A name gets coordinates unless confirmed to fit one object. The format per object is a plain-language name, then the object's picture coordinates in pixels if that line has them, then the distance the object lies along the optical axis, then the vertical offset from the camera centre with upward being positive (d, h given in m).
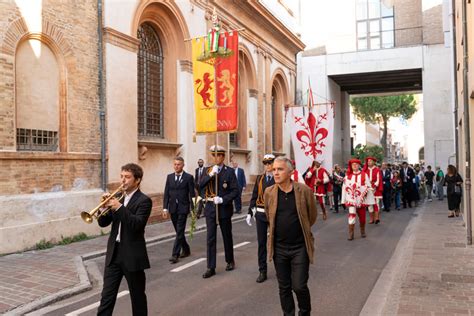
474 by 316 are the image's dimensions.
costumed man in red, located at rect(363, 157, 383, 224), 12.95 -0.63
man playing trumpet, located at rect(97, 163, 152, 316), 4.27 -0.81
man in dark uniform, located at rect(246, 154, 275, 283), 7.01 -0.80
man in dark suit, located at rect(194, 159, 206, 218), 13.54 -0.38
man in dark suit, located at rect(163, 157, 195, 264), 8.45 -0.72
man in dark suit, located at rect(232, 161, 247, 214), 16.89 -0.62
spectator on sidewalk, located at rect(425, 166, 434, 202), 22.69 -1.23
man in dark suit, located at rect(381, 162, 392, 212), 18.08 -1.19
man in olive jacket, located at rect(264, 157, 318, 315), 4.57 -0.77
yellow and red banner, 11.02 +1.94
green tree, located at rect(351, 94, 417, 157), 53.66 +5.72
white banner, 16.31 +0.77
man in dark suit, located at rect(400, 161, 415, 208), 19.66 -1.10
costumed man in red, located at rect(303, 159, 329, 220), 15.05 -0.69
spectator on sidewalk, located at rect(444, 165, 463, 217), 14.60 -1.06
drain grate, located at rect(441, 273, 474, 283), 6.52 -1.74
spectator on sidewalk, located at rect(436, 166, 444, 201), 21.97 -1.43
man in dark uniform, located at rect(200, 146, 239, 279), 7.41 -0.64
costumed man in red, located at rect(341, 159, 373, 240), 10.88 -0.84
